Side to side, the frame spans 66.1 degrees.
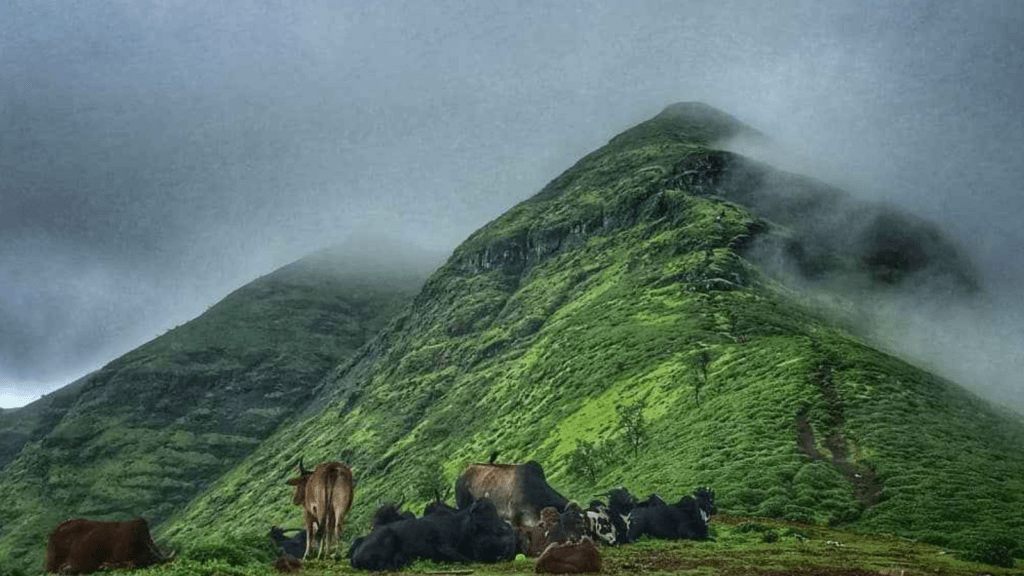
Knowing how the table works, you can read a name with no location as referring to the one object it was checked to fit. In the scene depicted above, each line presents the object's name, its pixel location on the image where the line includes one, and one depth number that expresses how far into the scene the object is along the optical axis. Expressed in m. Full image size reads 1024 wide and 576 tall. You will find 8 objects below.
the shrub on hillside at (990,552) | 31.23
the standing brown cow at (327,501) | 26.80
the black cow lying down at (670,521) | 33.69
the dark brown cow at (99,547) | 21.25
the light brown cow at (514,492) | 33.41
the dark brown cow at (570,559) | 22.31
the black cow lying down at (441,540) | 24.58
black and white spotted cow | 31.05
